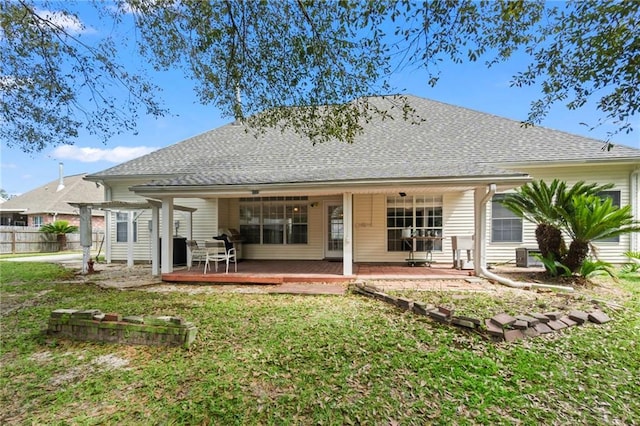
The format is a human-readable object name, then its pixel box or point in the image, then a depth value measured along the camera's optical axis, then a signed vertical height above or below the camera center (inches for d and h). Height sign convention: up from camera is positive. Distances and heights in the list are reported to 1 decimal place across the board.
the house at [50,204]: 970.7 +46.2
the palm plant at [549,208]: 296.8 +10.2
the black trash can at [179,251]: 388.5 -42.9
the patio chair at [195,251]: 352.5 -39.3
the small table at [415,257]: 397.1 -50.9
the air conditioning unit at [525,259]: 371.9 -50.2
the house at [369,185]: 318.3 +34.9
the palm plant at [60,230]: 769.2 -30.5
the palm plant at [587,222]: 269.6 -3.3
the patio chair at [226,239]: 420.8 -29.1
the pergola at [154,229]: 337.1 -13.1
